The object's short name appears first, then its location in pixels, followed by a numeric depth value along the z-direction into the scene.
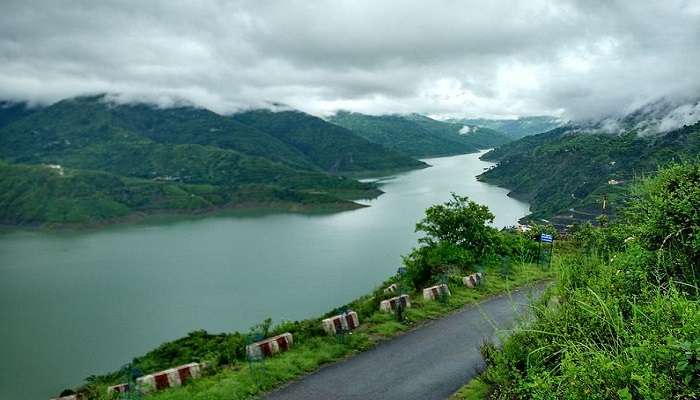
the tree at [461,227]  19.22
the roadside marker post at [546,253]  17.45
